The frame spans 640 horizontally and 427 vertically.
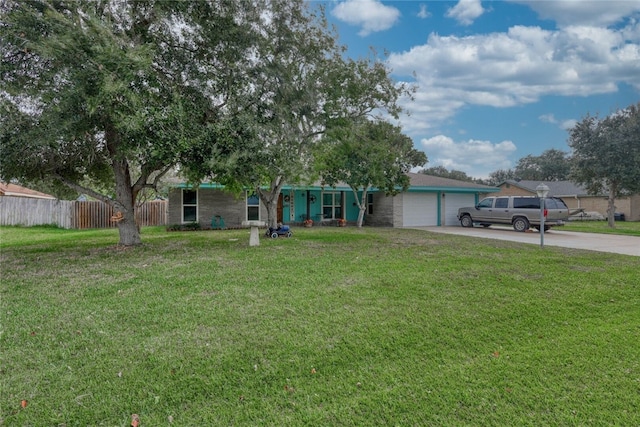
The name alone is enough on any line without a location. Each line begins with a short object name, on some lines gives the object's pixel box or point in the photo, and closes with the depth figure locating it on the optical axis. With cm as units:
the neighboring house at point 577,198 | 2738
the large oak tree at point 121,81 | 641
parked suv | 1444
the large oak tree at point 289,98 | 811
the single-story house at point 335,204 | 1692
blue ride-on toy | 1214
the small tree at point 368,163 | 1452
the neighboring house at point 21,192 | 2242
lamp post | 970
